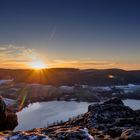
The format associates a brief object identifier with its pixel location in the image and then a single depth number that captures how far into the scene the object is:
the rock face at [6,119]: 23.96
